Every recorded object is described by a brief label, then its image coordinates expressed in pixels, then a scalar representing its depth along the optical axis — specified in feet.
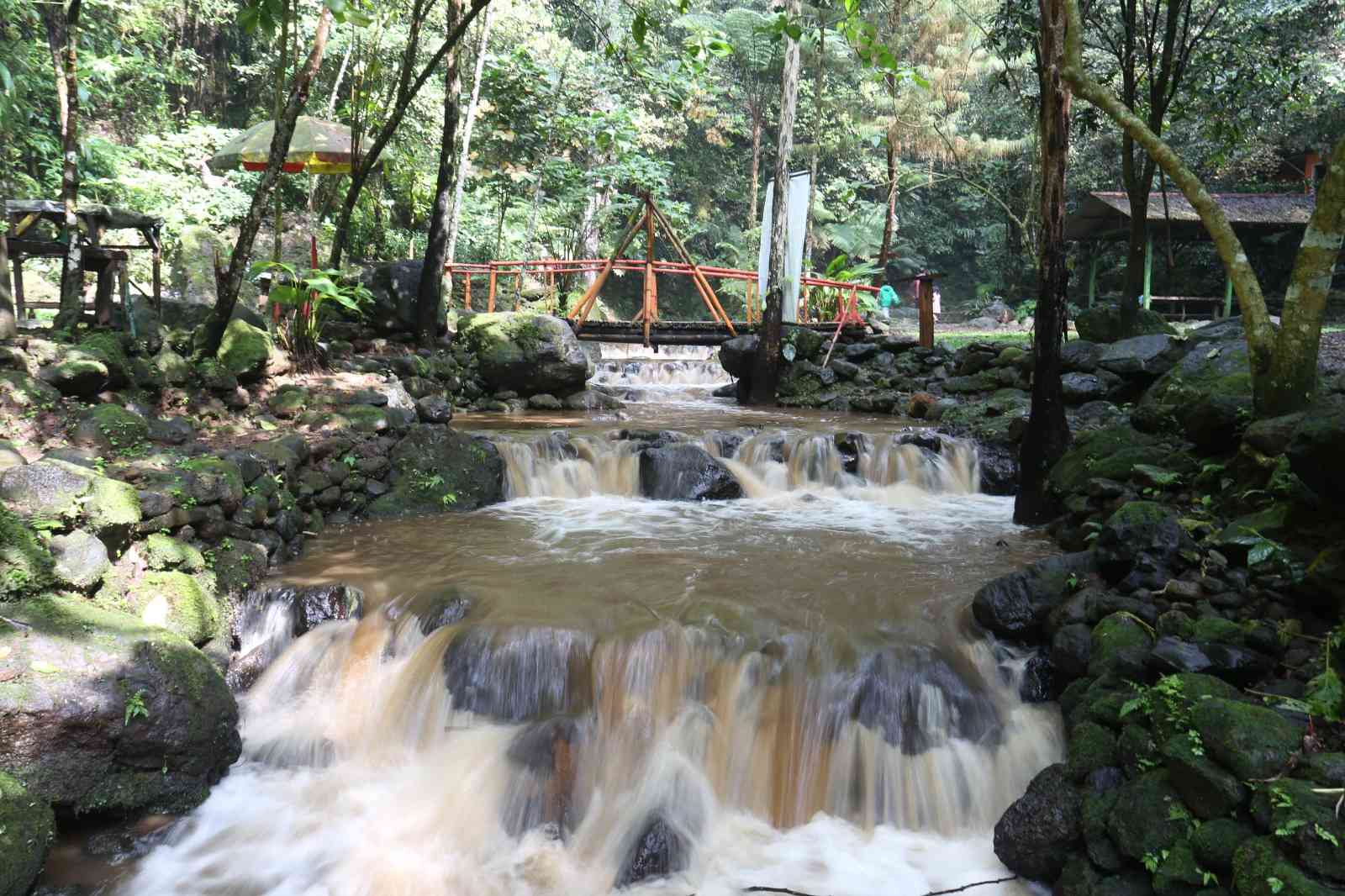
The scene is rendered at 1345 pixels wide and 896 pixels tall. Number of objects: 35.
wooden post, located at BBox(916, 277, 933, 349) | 54.49
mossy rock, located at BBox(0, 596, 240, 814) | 13.41
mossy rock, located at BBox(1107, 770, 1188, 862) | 11.41
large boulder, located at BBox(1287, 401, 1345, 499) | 13.62
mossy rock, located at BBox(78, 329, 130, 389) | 24.35
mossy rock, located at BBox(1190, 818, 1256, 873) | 10.71
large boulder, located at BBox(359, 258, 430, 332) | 44.75
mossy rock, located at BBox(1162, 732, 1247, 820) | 11.06
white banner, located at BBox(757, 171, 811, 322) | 49.06
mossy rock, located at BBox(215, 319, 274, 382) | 28.78
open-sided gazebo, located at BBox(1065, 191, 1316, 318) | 65.77
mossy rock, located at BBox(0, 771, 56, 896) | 11.68
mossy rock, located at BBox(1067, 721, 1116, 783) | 13.20
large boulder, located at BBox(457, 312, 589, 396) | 47.19
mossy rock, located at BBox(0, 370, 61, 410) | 21.08
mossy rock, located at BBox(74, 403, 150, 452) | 21.54
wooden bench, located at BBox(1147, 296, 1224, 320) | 71.87
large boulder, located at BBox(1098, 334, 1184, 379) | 35.83
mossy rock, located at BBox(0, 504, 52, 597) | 14.89
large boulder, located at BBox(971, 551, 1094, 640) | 17.63
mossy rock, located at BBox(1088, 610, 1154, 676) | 14.71
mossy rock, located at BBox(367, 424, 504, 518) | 28.53
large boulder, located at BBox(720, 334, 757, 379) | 53.78
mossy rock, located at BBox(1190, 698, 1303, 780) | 11.05
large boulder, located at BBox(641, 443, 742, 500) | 31.91
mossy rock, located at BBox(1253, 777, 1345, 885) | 9.83
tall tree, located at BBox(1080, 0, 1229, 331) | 36.37
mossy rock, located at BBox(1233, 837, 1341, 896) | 9.76
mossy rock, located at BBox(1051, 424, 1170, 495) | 22.98
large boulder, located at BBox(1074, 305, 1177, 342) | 43.09
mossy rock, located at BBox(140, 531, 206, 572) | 18.60
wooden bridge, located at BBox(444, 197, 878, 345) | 55.62
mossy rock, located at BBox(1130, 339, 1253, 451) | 20.70
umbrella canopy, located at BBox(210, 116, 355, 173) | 40.98
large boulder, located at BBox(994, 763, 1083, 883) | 12.85
